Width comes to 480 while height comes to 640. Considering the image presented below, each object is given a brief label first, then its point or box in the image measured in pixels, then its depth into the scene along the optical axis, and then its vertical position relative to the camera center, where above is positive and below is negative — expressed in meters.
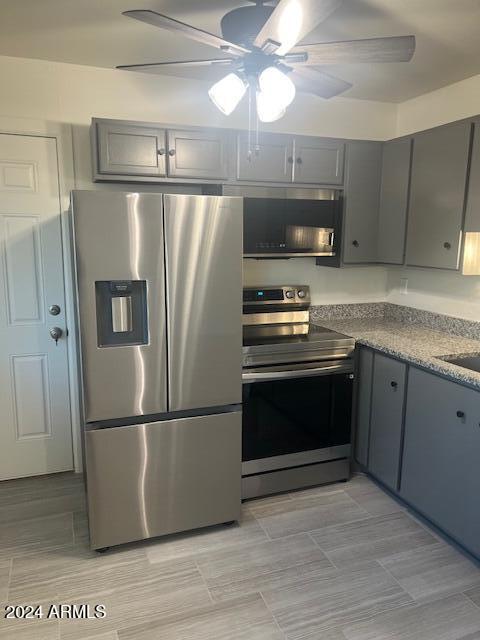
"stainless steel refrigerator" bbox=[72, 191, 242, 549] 2.12 -0.52
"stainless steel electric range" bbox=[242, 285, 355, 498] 2.65 -0.94
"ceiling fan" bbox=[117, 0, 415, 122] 1.46 +0.69
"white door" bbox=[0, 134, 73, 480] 2.76 -0.44
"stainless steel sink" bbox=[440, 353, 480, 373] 2.53 -0.60
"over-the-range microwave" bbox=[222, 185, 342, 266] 2.75 +0.15
